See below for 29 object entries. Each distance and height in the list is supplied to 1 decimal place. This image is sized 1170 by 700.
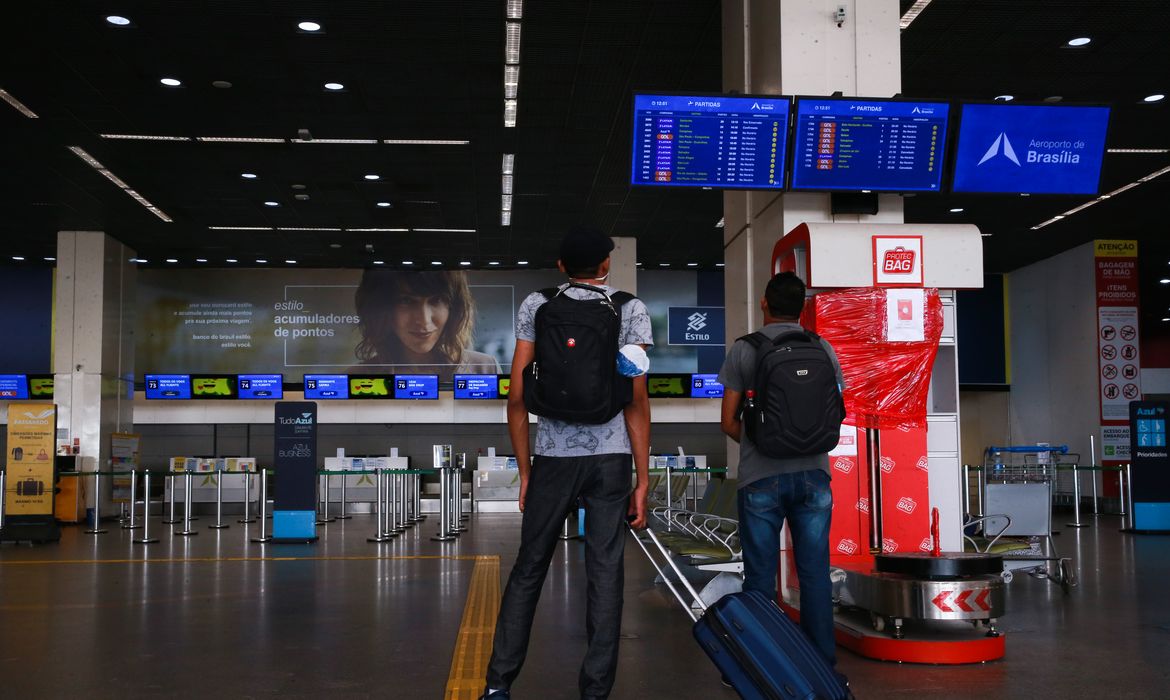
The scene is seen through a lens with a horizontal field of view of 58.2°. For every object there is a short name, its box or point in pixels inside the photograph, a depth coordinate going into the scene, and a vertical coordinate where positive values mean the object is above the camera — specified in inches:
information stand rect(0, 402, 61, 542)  503.5 -36.6
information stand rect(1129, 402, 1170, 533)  525.0 -38.5
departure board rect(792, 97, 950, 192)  247.9 +60.3
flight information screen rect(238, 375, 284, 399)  760.3 +11.6
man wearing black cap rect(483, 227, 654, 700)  133.5 -14.0
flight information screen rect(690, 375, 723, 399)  779.4 +5.6
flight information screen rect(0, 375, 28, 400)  721.0 +10.2
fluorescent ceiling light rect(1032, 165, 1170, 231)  518.3 +104.5
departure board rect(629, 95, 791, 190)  251.8 +61.9
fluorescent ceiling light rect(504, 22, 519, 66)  348.5 +121.9
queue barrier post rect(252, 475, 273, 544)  485.0 -53.5
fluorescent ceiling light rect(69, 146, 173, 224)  485.3 +111.3
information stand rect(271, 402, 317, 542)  483.5 -37.1
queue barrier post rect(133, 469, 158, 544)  499.2 -64.7
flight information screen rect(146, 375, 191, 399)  760.3 +9.7
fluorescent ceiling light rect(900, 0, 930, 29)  332.9 +123.1
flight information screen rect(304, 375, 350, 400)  764.6 +5.9
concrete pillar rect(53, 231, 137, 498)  652.1 +39.3
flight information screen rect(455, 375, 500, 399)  764.6 +7.1
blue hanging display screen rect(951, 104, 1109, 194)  259.3 +60.9
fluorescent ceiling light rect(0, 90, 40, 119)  407.8 +117.7
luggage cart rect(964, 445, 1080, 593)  287.9 -40.8
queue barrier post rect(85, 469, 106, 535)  563.1 -56.8
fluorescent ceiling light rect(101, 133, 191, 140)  457.4 +115.0
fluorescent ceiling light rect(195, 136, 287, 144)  461.7 +114.9
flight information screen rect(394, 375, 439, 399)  762.2 +8.1
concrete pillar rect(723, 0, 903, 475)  255.8 +82.1
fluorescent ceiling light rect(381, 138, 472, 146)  470.0 +114.8
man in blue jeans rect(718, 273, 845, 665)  162.6 -19.8
